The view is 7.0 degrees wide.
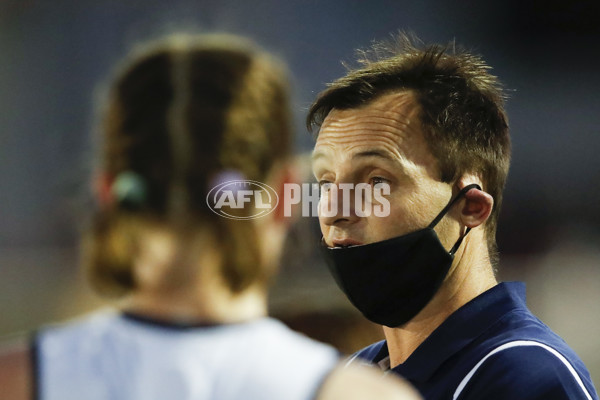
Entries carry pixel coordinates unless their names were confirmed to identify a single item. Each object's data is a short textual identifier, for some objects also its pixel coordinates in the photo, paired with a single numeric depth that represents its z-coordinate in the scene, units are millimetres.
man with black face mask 6461
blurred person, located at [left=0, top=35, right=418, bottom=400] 6051
